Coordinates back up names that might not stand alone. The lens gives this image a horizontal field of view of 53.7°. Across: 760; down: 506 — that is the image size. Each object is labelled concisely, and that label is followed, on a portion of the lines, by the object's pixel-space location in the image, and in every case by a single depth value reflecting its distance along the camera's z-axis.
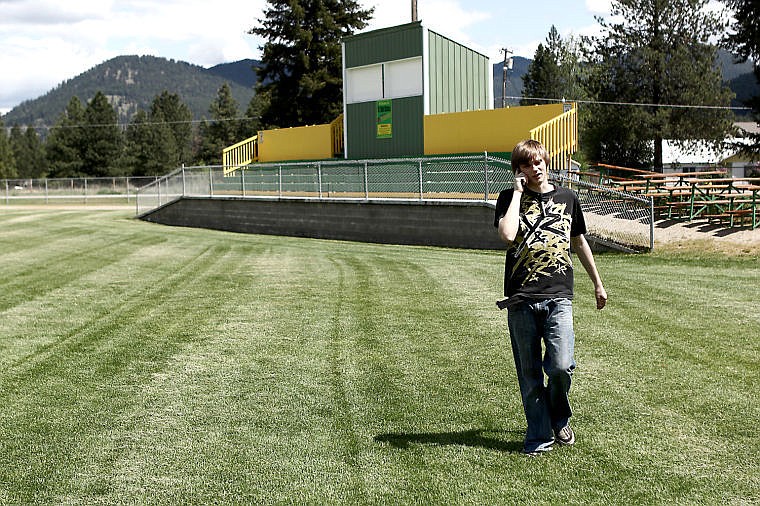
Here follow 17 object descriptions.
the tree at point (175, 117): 114.62
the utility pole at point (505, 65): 46.70
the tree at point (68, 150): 84.12
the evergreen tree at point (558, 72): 64.81
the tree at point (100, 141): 84.56
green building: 23.91
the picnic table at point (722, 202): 15.17
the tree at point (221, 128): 93.31
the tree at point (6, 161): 94.73
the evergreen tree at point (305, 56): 45.97
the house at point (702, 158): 45.56
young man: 4.17
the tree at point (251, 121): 84.28
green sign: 24.81
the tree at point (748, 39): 34.00
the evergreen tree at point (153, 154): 89.44
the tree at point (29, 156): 117.25
